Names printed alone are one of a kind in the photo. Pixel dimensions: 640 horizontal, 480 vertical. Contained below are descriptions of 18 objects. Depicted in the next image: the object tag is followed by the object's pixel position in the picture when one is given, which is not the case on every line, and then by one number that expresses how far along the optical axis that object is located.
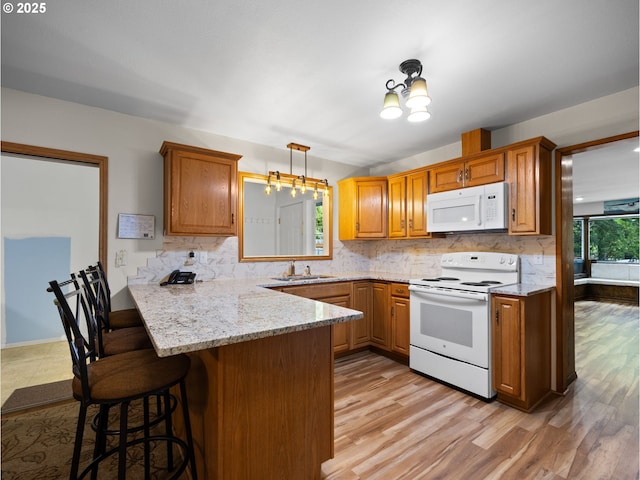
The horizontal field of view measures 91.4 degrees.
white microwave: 2.75
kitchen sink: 3.28
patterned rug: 1.71
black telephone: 2.85
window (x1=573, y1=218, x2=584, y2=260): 8.16
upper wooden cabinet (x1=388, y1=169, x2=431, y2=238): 3.46
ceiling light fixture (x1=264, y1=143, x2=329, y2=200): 3.53
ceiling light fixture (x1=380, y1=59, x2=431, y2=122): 1.77
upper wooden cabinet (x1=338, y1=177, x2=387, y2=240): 3.90
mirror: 3.53
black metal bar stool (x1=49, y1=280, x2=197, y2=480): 1.18
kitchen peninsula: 1.24
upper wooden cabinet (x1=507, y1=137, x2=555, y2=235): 2.56
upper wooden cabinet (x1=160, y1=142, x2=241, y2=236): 2.76
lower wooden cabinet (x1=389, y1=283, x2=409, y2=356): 3.25
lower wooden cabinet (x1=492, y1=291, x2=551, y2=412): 2.35
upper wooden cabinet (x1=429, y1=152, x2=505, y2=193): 2.83
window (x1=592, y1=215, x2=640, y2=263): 7.77
